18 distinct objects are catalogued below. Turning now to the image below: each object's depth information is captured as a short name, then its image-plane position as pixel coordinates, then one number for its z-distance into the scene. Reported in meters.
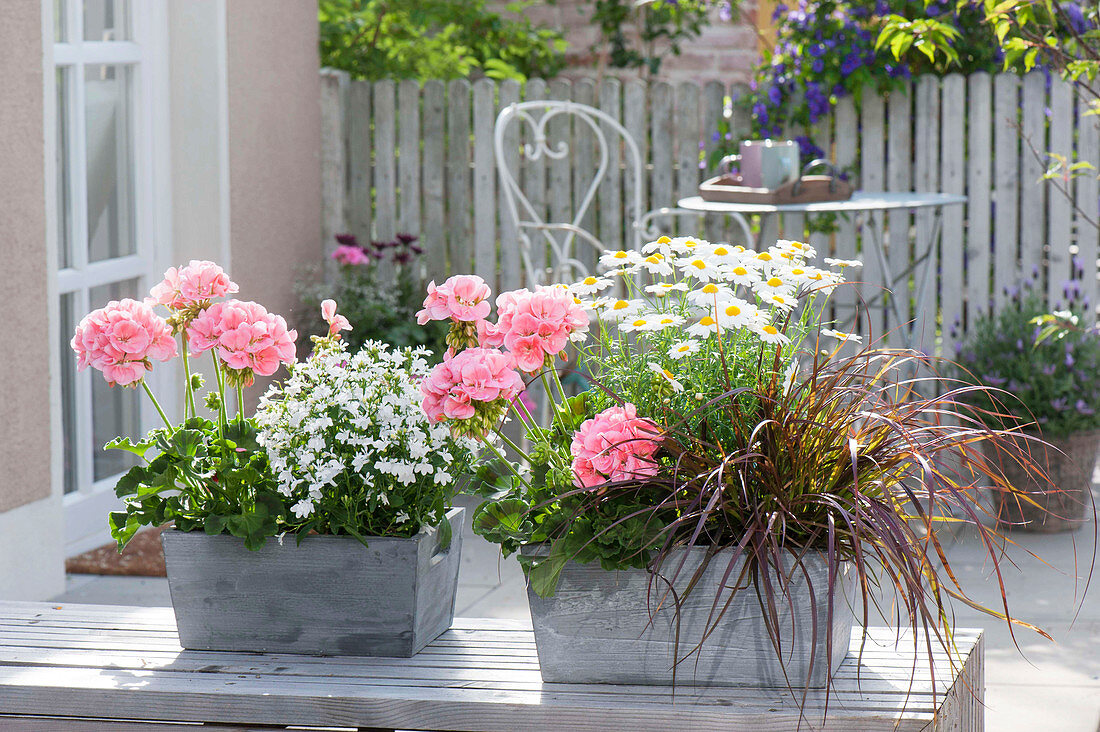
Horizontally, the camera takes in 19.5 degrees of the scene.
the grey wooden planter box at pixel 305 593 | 3.58
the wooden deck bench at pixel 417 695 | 3.44
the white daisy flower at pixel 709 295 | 3.58
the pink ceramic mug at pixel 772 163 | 6.25
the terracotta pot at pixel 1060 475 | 6.23
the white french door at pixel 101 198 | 5.83
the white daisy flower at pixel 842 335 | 3.59
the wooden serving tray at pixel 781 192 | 6.20
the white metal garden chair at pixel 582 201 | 6.85
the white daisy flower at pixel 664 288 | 3.61
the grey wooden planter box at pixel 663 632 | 3.46
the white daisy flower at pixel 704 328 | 3.57
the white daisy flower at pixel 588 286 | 3.62
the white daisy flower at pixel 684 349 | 3.53
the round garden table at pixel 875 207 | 6.04
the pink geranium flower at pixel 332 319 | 3.70
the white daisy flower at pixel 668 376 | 3.50
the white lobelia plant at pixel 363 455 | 3.57
